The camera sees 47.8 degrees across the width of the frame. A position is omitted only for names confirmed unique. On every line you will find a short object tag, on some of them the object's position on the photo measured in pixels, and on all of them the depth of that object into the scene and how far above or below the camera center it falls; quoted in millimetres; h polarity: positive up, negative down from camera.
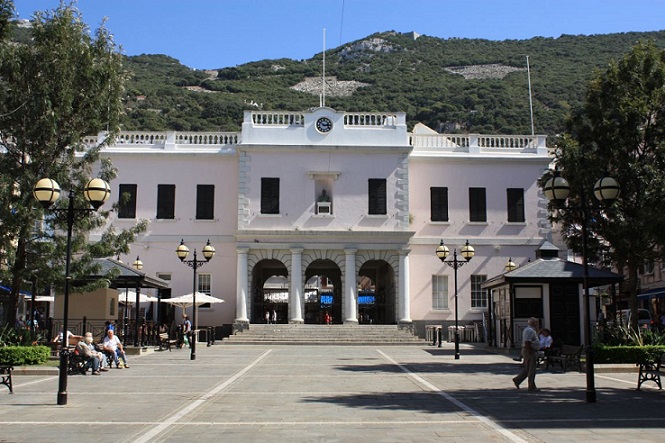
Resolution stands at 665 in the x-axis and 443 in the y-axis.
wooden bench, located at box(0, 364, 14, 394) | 14953 -1250
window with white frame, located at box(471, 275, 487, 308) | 41938 +1003
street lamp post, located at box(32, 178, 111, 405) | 14718 +2350
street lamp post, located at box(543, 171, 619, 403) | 13758 +2330
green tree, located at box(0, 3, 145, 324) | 23188 +5791
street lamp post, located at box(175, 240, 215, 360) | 25350 +1950
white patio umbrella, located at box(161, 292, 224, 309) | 34500 +501
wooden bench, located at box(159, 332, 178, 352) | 31547 -1358
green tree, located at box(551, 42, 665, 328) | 22594 +5260
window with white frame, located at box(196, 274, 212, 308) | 41375 +1515
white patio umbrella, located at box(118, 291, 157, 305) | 35403 +623
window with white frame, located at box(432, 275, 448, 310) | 41750 +1104
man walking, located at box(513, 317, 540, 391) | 15586 -933
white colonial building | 40469 +5734
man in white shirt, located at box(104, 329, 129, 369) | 21953 -1123
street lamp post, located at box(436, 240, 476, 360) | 29528 +2382
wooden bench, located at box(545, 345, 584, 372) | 20484 -1289
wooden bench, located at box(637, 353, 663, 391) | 15609 -1219
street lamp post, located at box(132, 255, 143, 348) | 28422 -577
